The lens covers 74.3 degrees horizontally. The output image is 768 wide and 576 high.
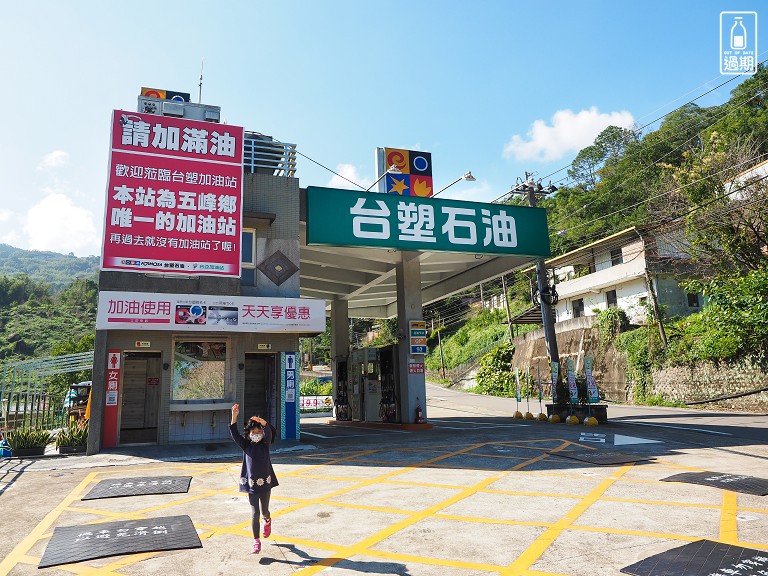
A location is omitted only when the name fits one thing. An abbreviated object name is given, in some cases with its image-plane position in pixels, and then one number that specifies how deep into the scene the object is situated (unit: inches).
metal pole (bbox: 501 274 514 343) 1710.4
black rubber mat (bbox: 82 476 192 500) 330.3
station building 515.8
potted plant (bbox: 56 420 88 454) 500.4
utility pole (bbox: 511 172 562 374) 805.9
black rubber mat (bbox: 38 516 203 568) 212.6
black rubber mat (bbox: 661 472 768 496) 297.1
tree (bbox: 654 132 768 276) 829.8
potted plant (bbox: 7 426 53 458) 490.6
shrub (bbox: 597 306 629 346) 1242.6
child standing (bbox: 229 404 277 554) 223.9
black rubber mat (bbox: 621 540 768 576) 177.3
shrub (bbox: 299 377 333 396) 1310.3
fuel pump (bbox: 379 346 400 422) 724.7
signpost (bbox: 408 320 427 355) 671.8
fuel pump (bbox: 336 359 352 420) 891.4
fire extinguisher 669.3
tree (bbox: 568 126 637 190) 2335.1
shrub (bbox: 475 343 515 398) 1573.6
